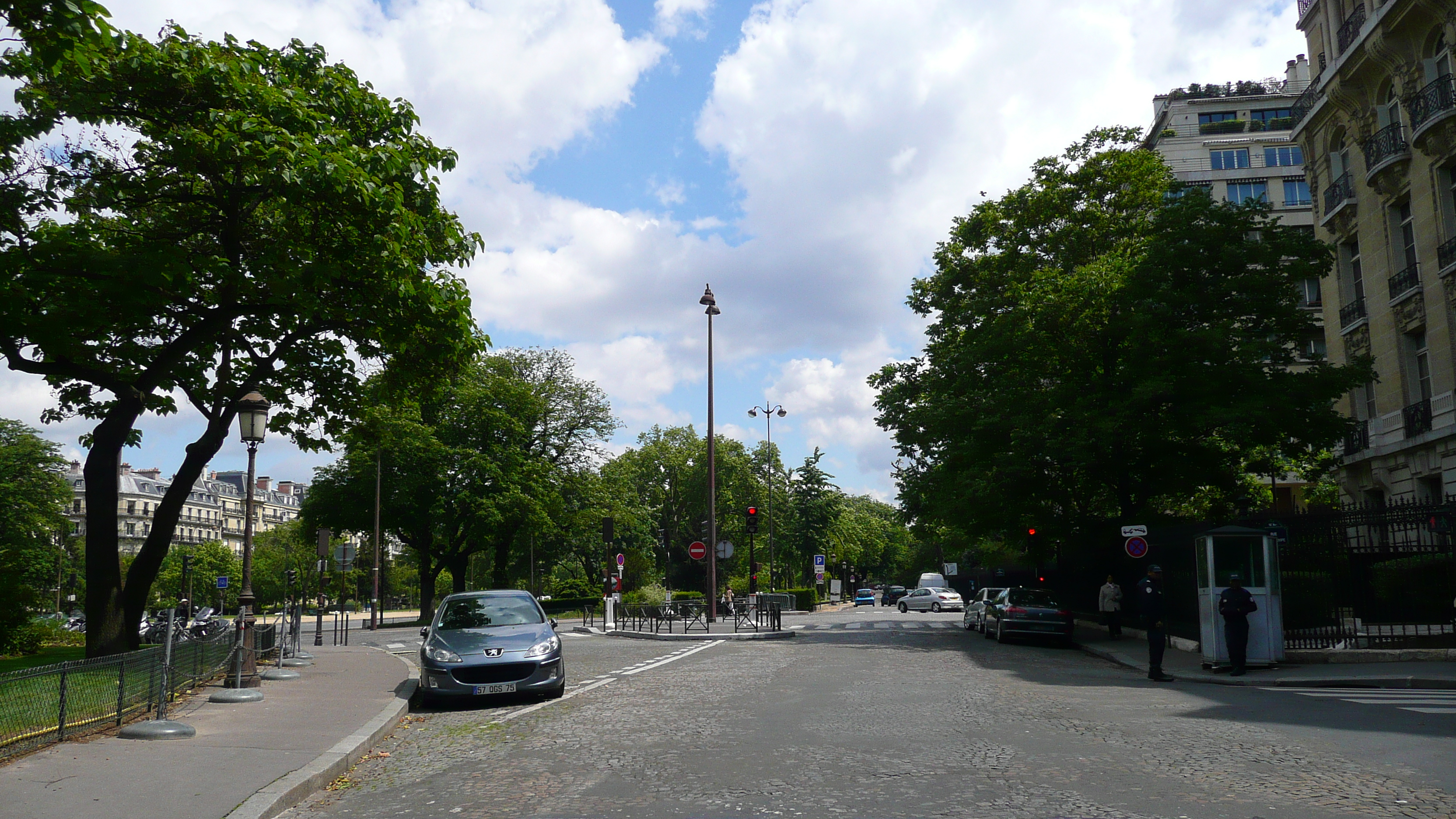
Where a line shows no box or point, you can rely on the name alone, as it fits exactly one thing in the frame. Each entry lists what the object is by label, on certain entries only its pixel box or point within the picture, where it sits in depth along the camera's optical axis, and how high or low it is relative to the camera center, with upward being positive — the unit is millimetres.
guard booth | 16656 -709
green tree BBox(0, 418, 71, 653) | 52531 +3210
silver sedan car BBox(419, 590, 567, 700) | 12992 -1359
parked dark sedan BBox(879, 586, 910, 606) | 82062 -4147
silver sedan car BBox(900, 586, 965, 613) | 55031 -3024
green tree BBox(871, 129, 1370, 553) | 23406 +4654
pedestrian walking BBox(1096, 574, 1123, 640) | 26266 -1596
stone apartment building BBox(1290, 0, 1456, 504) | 26156 +8948
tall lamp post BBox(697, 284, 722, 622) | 34188 +1137
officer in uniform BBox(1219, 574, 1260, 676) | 15469 -1137
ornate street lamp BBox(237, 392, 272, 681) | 13844 +1597
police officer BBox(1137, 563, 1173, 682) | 15602 -1212
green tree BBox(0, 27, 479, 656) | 12914 +4430
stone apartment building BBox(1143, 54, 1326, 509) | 57625 +22359
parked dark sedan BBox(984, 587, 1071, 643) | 24578 -1739
